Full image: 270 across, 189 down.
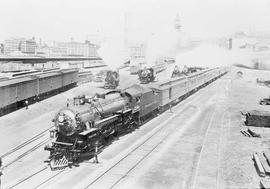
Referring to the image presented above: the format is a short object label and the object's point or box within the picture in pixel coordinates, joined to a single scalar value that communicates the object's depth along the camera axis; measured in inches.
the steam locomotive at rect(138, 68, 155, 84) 1907.0
